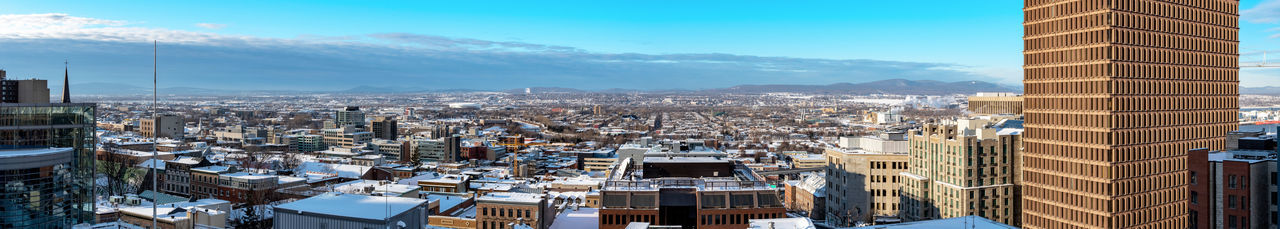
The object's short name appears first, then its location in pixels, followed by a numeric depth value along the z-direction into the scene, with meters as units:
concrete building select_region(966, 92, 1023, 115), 145.49
